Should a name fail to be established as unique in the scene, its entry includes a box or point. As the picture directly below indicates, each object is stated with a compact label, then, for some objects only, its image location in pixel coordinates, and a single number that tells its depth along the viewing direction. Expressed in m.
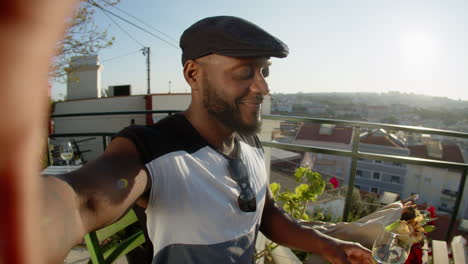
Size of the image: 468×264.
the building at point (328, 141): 41.81
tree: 4.96
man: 0.93
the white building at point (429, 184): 35.31
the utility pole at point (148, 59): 29.05
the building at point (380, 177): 50.28
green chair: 1.33
